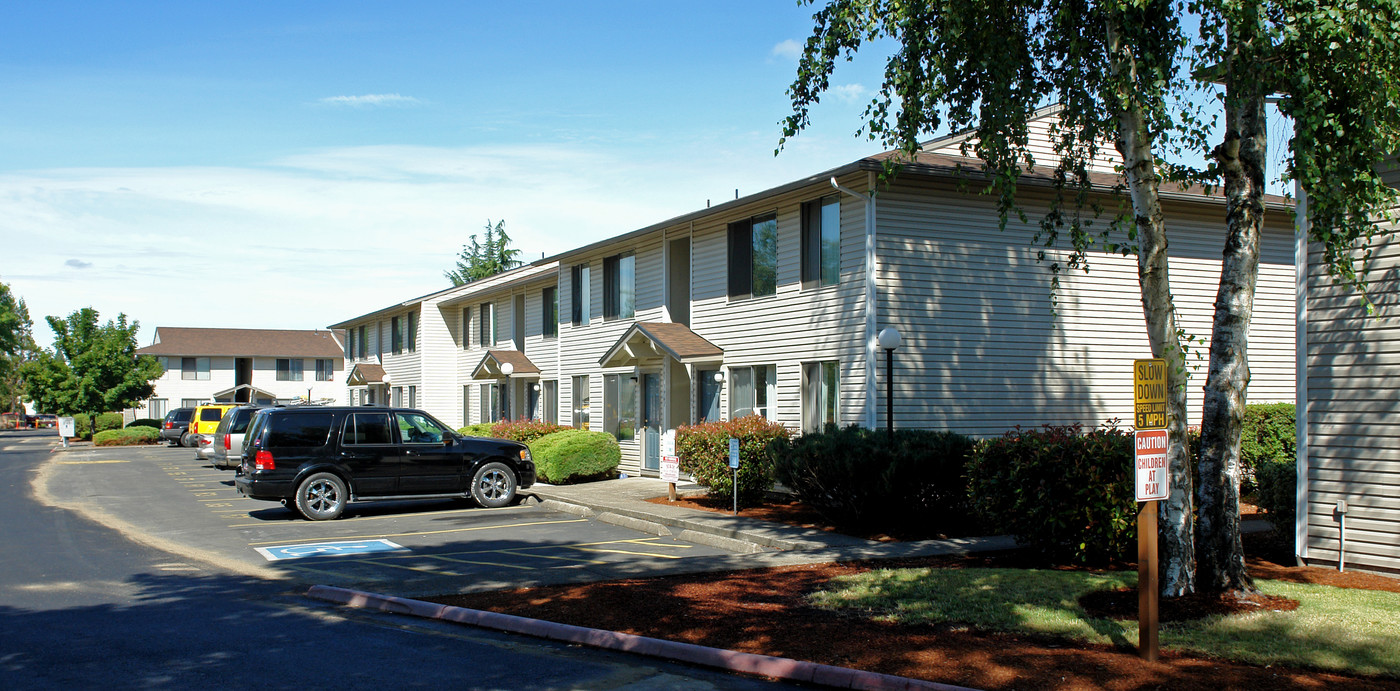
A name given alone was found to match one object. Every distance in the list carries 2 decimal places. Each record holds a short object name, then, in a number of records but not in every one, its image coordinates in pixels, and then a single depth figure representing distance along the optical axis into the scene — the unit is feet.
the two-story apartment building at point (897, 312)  54.70
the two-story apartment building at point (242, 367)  215.31
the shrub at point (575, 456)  70.23
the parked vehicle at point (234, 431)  82.33
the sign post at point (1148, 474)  22.72
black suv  53.67
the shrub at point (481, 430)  87.71
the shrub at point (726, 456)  53.83
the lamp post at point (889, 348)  46.24
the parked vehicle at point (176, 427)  153.40
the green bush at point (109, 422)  171.32
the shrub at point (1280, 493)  36.70
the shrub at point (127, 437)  155.43
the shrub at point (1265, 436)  59.06
